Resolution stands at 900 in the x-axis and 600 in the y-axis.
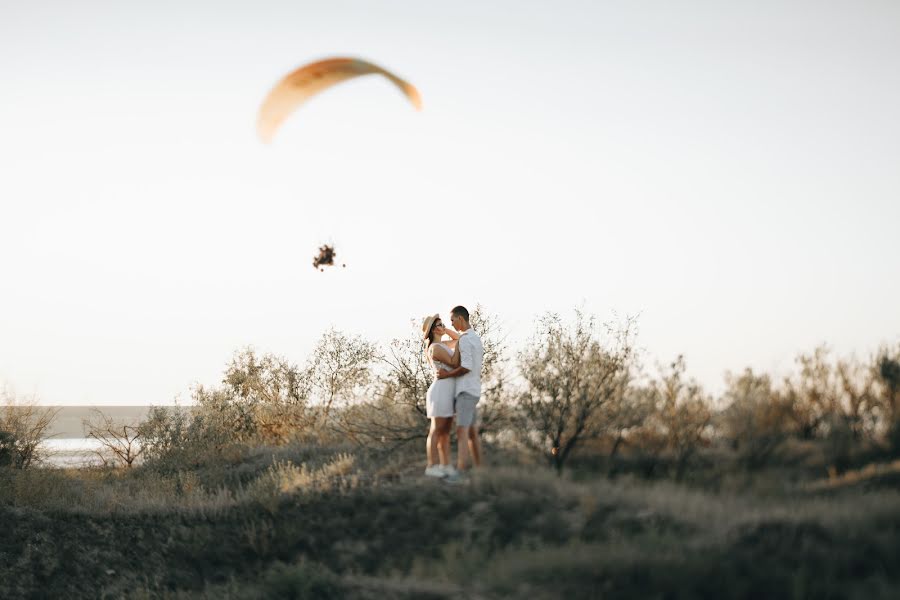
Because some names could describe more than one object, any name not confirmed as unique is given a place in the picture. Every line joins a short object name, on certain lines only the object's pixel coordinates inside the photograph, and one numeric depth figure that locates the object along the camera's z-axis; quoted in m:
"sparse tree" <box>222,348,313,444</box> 29.19
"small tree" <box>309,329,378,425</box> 29.84
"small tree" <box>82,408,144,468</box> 29.12
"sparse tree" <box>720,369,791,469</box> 14.84
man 15.12
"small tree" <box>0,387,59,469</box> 25.83
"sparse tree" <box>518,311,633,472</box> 17.45
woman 15.26
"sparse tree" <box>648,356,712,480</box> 15.80
